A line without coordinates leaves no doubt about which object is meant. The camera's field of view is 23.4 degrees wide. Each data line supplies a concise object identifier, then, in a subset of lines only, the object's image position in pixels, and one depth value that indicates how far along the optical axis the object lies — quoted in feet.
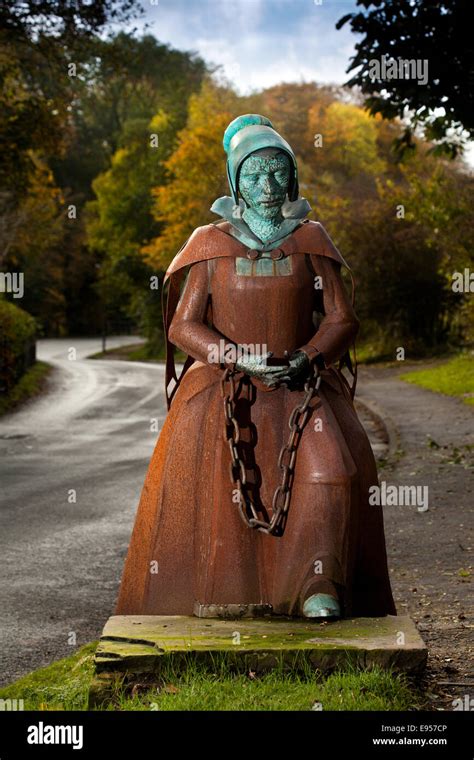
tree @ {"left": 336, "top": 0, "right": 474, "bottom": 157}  43.01
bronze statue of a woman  16.57
